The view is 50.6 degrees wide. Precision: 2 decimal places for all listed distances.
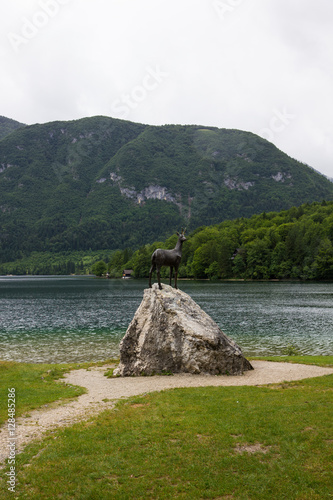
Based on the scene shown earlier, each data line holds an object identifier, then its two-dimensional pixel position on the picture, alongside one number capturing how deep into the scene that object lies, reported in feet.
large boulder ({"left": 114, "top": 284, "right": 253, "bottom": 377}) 60.90
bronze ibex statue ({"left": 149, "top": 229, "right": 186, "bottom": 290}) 74.69
